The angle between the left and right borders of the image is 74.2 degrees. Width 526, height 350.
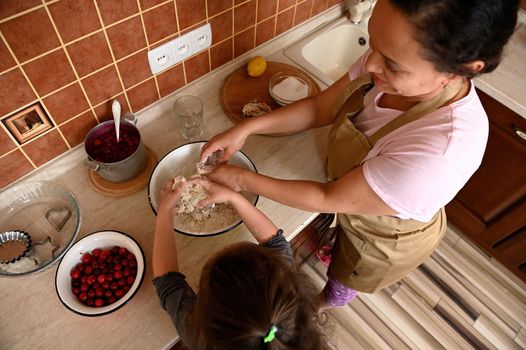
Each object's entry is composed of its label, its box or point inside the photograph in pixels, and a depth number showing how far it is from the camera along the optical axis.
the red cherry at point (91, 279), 0.76
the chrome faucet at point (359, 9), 1.38
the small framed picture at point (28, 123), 0.78
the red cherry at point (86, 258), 0.79
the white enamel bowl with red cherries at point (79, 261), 0.71
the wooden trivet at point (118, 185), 0.92
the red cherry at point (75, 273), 0.77
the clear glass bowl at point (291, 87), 1.11
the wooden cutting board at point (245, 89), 1.11
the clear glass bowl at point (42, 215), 0.84
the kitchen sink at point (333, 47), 1.33
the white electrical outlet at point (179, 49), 0.95
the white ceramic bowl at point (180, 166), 0.87
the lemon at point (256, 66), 1.17
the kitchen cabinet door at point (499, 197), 1.25
